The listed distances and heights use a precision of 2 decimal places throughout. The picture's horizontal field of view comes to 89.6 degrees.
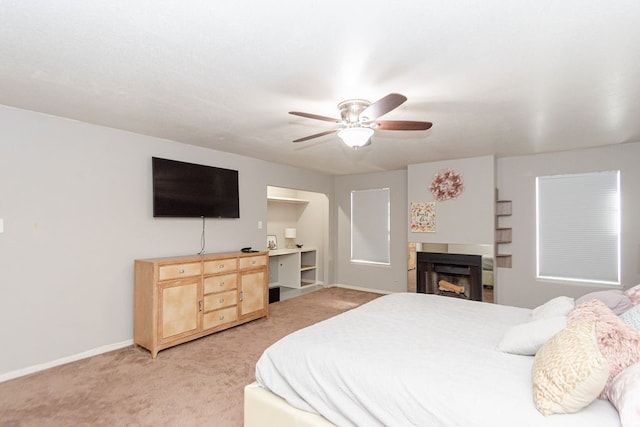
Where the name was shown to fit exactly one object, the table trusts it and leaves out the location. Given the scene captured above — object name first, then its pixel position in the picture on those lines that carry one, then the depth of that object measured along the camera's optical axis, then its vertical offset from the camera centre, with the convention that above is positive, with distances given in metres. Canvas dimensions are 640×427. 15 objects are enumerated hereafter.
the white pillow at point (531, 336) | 1.69 -0.64
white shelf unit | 6.33 -1.02
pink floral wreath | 4.94 +0.51
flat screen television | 3.74 +0.35
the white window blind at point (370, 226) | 6.19 -0.16
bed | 1.31 -0.76
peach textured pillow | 1.20 -0.61
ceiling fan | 2.25 +0.71
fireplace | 4.74 -0.89
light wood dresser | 3.27 -0.88
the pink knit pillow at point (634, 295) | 2.13 -0.54
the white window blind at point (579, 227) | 4.19 -0.14
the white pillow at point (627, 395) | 1.11 -0.66
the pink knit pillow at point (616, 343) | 1.35 -0.55
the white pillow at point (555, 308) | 2.08 -0.61
